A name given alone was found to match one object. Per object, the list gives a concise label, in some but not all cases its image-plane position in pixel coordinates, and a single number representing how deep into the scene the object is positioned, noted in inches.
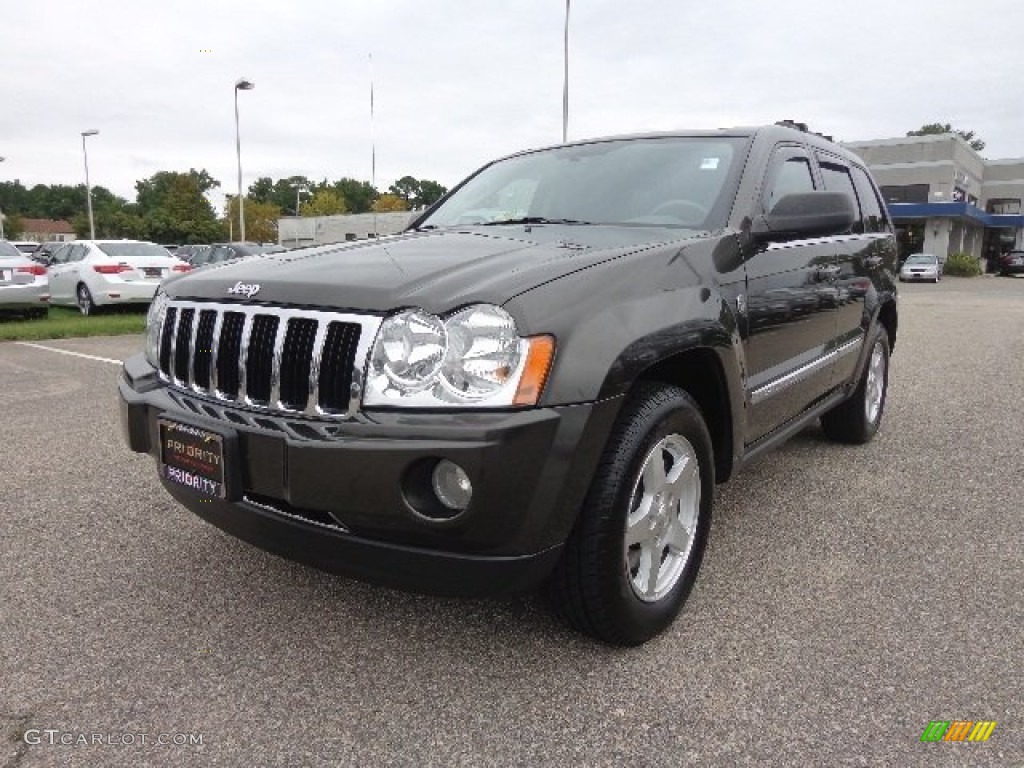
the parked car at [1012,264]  1658.5
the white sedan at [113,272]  521.3
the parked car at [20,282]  474.9
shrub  1633.9
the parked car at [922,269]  1323.8
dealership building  1728.6
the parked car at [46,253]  608.0
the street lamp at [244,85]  1352.1
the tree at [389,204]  3014.3
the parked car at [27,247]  949.1
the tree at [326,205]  3189.0
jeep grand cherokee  79.6
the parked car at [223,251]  697.6
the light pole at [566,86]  971.9
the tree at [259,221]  2933.1
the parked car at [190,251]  874.2
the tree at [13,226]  3794.3
